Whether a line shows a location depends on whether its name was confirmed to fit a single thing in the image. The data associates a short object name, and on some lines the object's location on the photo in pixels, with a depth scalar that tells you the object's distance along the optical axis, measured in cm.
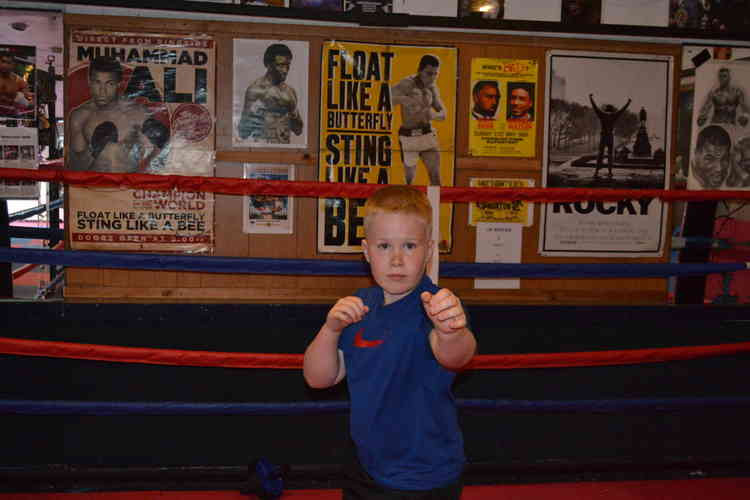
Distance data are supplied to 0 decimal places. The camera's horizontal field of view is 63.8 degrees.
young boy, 130
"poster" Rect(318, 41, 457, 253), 289
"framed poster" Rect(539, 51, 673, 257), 304
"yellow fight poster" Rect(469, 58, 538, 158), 299
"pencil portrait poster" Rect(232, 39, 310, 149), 284
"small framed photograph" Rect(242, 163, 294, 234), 291
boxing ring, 230
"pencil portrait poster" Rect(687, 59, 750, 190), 313
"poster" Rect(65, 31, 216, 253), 275
